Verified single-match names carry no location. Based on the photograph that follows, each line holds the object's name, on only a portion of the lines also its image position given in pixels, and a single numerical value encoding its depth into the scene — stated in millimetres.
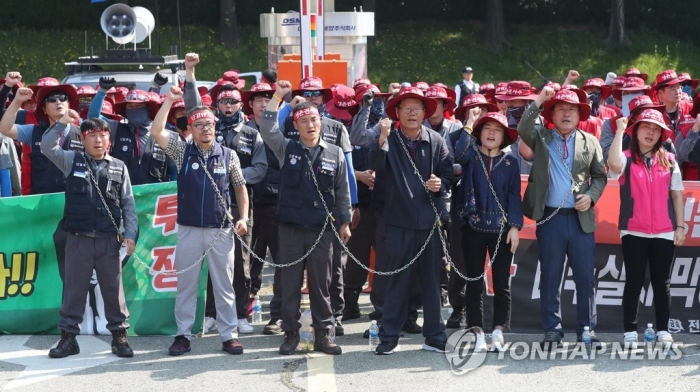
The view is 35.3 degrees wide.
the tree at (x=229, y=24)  34250
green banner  9398
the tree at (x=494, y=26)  35594
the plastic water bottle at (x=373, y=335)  8984
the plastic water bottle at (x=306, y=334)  8922
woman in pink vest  8711
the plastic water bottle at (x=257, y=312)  9891
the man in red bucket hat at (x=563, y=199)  8750
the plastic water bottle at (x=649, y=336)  8852
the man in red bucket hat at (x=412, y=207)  8672
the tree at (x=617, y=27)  35781
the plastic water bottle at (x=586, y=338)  8727
